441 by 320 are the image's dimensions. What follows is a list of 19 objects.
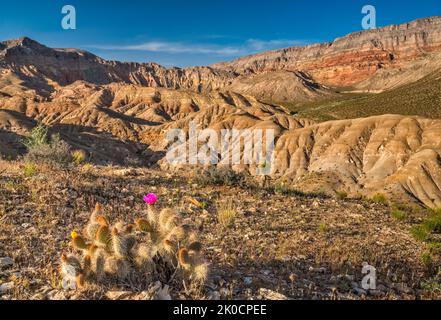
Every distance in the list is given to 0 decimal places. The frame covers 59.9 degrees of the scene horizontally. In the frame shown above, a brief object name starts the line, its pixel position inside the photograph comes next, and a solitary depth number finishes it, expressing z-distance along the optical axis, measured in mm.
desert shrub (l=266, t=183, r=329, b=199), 11609
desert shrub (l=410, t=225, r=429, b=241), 8203
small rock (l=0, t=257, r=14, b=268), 5093
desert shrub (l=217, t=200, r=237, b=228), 7757
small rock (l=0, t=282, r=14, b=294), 4414
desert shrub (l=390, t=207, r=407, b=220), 10180
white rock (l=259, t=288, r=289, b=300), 4473
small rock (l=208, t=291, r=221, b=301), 4391
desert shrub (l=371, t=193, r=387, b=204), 14141
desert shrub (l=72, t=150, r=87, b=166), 13902
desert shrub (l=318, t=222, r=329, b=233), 7949
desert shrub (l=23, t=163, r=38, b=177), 9906
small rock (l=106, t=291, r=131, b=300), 4090
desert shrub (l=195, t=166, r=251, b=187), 11641
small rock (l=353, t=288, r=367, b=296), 5034
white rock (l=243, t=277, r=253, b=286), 4990
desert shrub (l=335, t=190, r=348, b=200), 14147
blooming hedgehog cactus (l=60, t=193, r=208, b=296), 4441
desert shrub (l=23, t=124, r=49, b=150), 15559
